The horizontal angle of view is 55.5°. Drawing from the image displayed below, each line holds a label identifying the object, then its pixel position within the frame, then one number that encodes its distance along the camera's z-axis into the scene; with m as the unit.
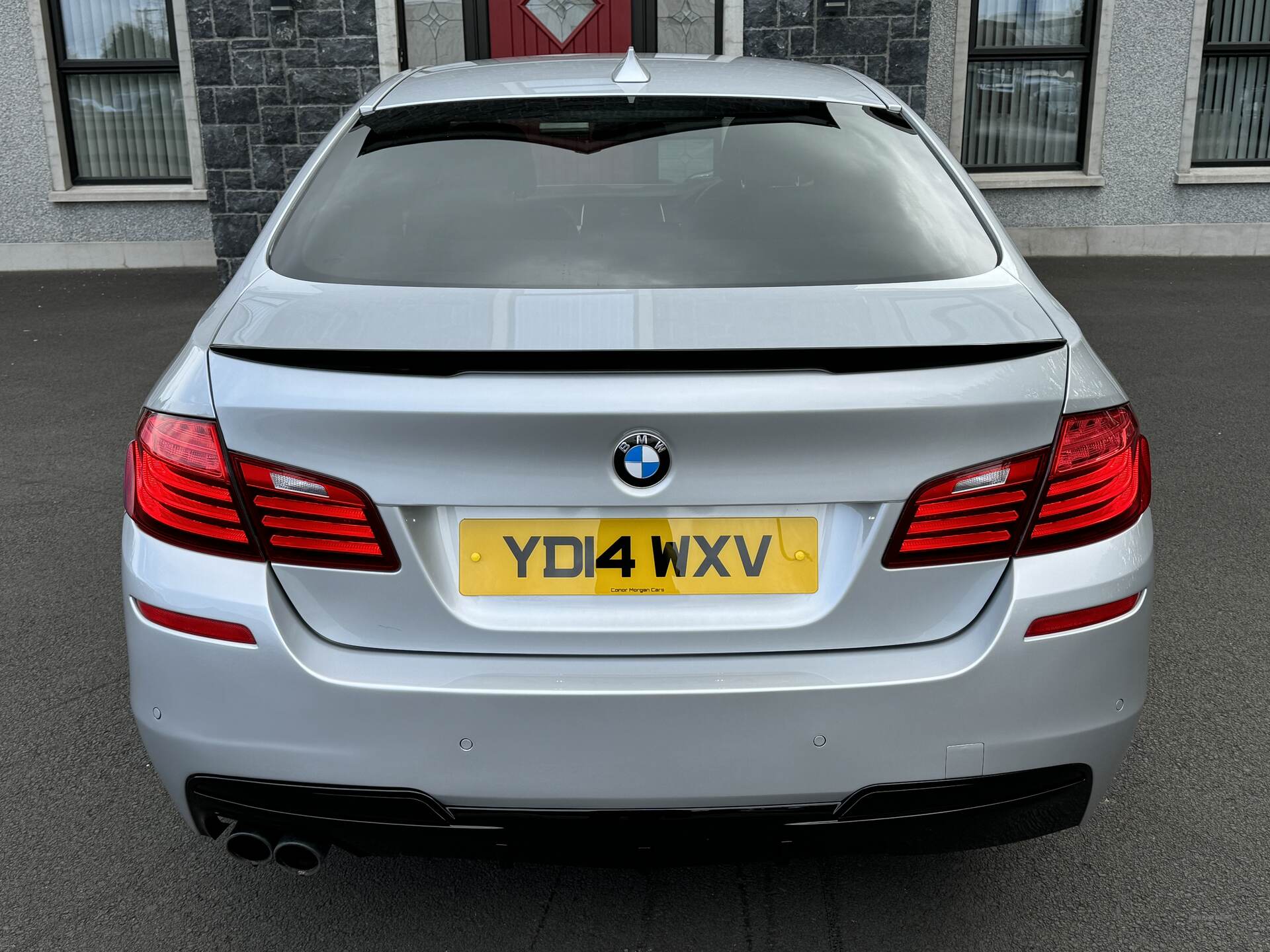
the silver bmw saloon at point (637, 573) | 1.71
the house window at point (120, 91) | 11.31
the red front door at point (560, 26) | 9.74
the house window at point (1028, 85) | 11.08
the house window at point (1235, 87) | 11.29
